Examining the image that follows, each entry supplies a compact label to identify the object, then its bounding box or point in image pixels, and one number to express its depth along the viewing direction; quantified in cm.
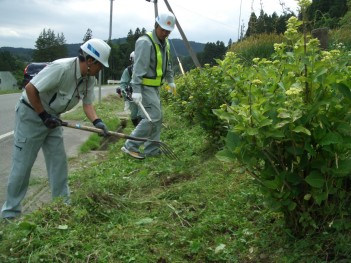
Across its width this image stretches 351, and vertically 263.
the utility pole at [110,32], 1758
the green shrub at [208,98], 528
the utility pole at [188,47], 1217
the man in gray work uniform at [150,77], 587
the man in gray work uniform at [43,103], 382
